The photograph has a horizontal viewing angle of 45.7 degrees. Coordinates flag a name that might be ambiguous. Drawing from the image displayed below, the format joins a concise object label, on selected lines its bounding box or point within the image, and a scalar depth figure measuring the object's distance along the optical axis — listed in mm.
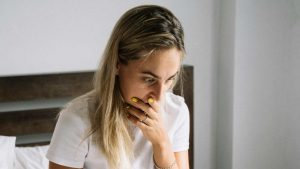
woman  1010
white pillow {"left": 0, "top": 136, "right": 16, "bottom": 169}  1774
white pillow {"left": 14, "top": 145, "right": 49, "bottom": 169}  1829
